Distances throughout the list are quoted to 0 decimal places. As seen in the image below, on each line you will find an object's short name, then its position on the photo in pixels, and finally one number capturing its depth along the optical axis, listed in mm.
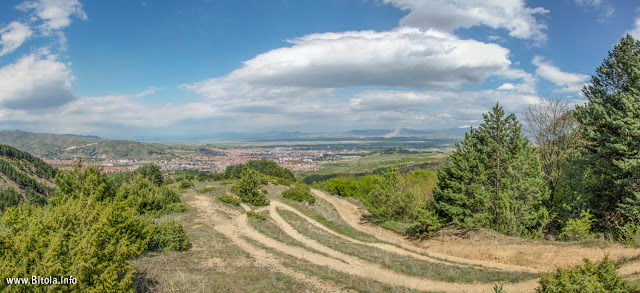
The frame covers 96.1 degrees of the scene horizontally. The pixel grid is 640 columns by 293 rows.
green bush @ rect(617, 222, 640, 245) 15473
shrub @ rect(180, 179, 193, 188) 47569
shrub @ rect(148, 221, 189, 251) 13930
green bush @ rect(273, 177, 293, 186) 51484
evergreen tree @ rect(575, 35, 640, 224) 17453
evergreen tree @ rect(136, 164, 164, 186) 52878
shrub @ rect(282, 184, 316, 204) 39094
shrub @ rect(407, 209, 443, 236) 23819
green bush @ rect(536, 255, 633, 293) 6863
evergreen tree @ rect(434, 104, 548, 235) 21578
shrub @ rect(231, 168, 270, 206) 32938
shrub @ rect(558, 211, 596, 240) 17750
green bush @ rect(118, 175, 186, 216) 19647
